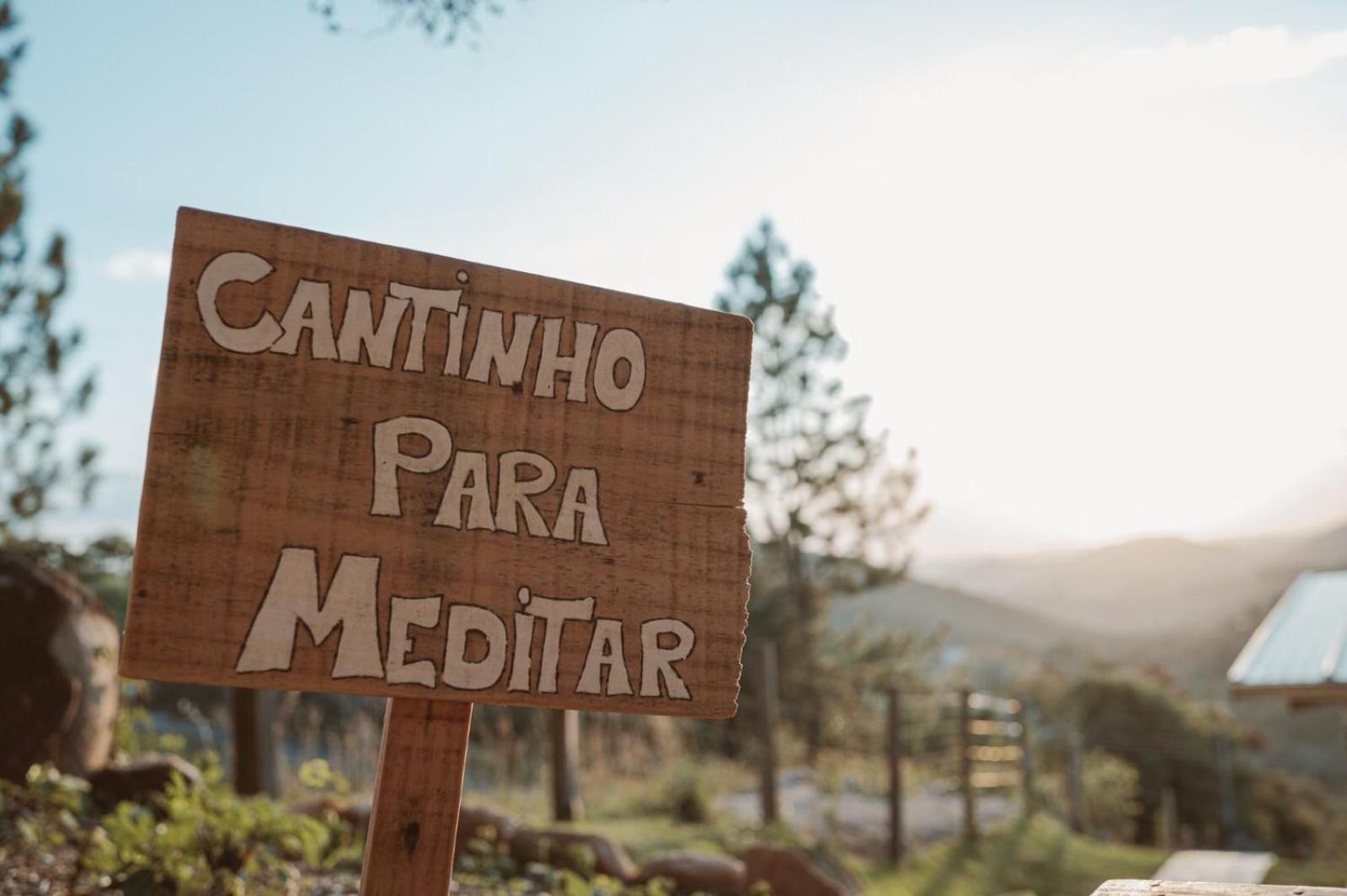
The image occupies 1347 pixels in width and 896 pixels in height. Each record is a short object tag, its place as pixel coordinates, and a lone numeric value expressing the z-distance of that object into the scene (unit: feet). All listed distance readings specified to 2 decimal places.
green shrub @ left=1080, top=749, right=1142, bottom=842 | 53.78
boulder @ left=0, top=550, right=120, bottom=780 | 15.29
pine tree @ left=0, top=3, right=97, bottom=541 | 32.81
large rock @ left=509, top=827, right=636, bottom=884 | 16.98
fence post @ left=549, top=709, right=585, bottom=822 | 24.77
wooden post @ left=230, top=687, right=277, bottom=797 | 20.74
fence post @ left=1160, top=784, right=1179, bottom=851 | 59.00
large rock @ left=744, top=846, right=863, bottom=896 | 17.94
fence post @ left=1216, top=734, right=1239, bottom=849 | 73.51
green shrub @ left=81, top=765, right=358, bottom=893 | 10.95
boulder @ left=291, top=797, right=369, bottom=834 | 17.46
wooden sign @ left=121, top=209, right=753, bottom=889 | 6.03
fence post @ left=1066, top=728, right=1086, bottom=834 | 49.57
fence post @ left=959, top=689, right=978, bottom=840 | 35.96
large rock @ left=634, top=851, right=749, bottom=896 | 17.06
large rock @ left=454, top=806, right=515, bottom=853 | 17.70
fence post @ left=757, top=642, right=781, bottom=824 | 30.91
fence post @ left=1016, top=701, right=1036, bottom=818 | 43.09
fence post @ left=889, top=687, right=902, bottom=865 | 31.01
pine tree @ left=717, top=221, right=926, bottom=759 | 67.87
